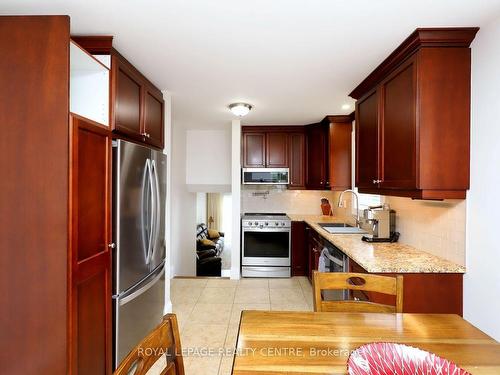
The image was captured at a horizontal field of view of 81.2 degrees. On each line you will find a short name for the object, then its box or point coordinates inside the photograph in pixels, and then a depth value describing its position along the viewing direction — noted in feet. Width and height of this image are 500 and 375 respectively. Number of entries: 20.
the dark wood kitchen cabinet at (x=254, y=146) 15.21
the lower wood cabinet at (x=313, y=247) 11.57
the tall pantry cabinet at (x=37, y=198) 4.78
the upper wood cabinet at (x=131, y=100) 6.31
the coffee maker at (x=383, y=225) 8.99
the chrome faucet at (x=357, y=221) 11.37
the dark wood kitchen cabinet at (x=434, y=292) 6.12
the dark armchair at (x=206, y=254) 19.22
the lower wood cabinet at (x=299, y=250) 14.08
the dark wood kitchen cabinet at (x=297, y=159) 15.20
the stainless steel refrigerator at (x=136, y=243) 6.39
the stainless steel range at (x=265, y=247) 14.02
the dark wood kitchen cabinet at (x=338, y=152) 13.32
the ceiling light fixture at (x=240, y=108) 11.08
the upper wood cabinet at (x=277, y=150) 15.19
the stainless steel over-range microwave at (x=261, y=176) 14.97
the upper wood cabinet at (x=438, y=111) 5.90
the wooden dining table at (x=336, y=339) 3.12
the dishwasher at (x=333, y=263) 8.37
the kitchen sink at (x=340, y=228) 10.48
